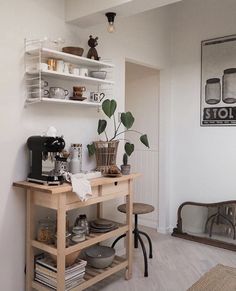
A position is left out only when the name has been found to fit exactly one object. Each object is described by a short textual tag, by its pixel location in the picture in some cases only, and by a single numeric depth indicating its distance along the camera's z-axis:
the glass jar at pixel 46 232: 2.34
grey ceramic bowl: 2.53
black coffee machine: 2.17
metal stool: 2.80
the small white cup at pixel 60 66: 2.36
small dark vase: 2.75
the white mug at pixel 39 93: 2.28
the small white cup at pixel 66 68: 2.42
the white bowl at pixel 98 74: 2.65
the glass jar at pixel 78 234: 2.33
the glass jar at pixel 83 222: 2.49
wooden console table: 2.10
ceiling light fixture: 2.41
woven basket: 2.71
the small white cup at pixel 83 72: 2.52
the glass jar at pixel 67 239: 2.27
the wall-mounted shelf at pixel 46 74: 2.27
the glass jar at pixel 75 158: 2.45
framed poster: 3.46
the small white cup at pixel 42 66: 2.23
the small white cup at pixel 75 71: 2.47
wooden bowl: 2.47
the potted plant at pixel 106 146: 2.66
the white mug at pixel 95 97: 2.76
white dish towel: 2.14
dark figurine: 2.70
